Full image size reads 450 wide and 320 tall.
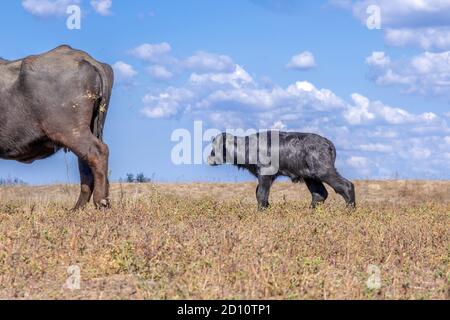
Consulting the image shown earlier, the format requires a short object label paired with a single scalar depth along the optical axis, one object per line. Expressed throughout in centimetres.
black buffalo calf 1569
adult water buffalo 1195
